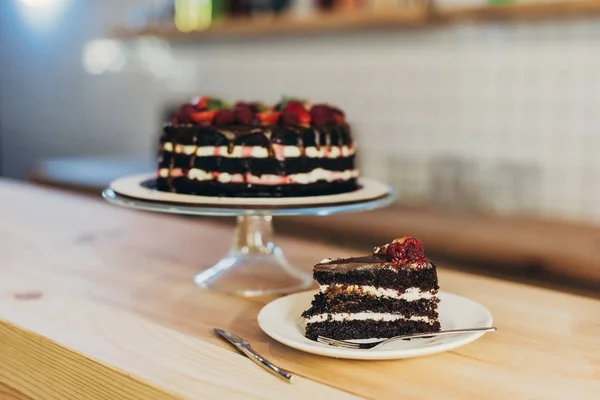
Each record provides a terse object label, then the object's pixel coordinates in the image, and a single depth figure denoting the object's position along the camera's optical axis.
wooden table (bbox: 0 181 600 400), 0.85
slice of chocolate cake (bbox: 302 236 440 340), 0.97
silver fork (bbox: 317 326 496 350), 0.93
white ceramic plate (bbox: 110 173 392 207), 1.22
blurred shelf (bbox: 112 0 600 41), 2.50
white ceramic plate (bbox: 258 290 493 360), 0.89
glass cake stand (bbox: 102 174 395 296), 1.20
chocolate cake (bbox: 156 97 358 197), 1.37
